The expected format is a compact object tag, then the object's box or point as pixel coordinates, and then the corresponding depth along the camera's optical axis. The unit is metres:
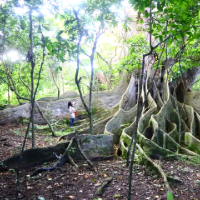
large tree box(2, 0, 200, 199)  3.00
